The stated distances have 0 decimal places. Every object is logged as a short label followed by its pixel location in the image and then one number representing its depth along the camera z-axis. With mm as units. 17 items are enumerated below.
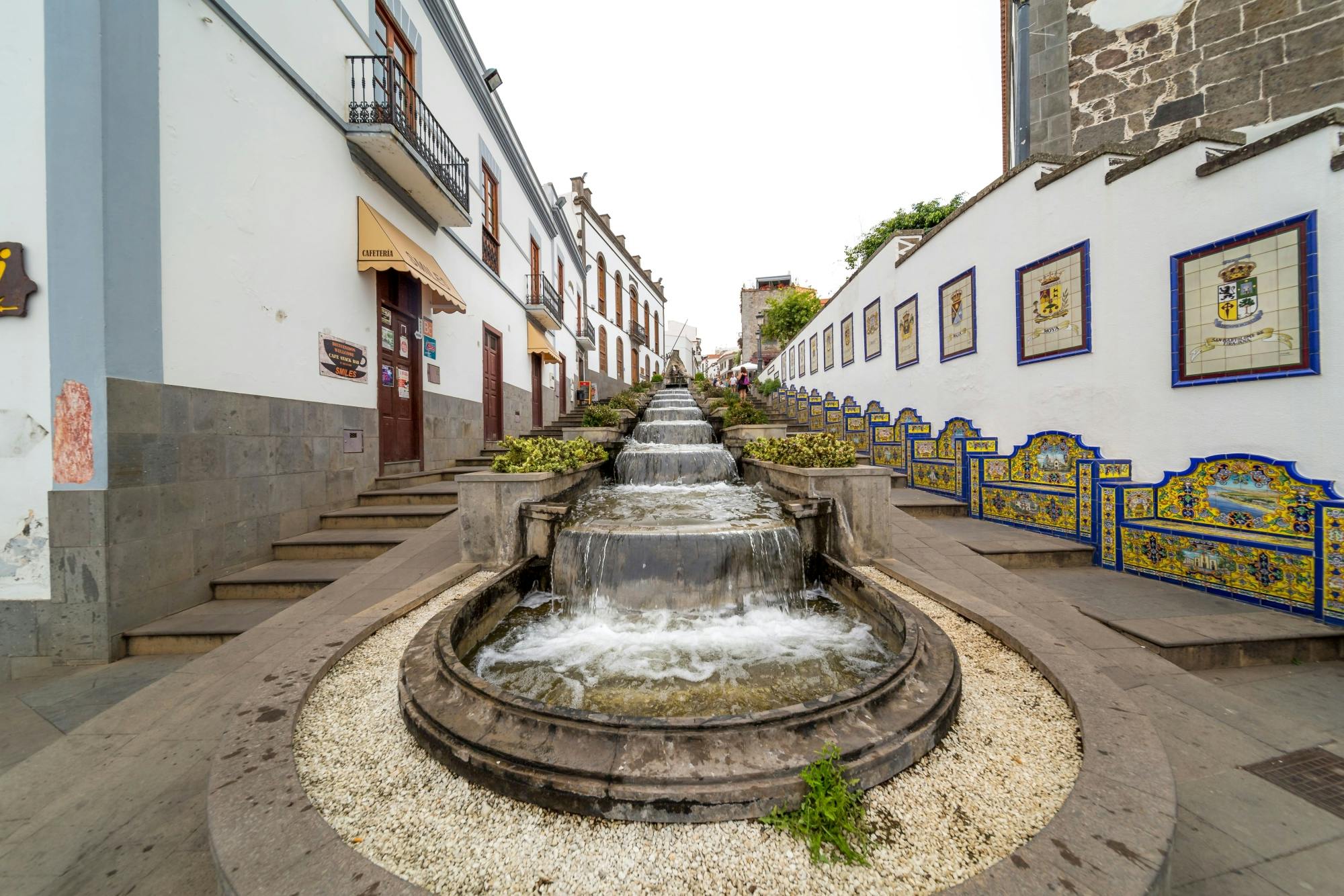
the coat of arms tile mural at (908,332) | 9133
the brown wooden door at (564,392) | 18453
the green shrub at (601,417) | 10625
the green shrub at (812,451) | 5211
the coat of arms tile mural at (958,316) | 7449
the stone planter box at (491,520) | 4527
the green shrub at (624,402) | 14594
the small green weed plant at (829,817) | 1556
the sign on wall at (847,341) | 12586
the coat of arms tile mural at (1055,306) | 5500
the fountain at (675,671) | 1763
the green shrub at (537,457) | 5089
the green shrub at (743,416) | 10406
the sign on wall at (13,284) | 3486
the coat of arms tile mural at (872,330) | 10859
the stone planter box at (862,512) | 4641
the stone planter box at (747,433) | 9008
